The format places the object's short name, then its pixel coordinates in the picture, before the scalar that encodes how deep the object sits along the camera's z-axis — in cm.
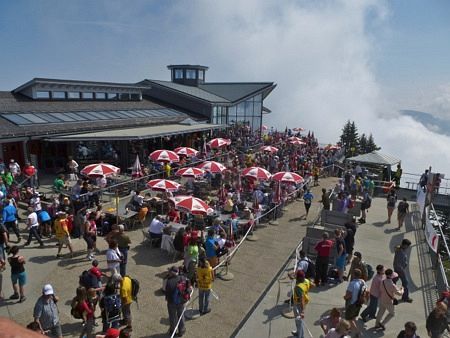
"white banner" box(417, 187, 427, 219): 1712
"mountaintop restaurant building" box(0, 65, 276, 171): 1988
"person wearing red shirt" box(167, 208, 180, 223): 1489
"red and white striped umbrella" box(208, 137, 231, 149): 2719
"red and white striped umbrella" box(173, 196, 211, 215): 1333
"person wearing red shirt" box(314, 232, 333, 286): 1070
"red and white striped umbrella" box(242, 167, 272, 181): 1851
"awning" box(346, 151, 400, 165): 2313
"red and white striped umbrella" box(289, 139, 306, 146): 3250
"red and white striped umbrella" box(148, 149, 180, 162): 2022
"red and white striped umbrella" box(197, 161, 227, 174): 1975
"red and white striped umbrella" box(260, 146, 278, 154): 2722
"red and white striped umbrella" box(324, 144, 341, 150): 3425
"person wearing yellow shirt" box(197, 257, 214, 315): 926
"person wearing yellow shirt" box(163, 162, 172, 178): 2079
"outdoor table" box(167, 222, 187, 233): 1390
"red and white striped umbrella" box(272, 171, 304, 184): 1786
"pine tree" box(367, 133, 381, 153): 8594
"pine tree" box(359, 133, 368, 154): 8527
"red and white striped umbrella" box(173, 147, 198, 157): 2334
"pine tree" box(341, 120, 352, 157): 8461
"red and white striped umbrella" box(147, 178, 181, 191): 1578
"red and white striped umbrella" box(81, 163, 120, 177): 1581
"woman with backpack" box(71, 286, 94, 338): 779
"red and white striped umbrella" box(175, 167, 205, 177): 1841
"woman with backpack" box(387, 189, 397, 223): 1700
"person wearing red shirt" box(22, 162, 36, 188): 1673
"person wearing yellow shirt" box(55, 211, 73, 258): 1170
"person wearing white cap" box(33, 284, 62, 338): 749
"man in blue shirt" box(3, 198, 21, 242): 1231
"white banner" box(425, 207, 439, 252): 1242
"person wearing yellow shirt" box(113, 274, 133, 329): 827
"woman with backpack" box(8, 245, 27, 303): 902
